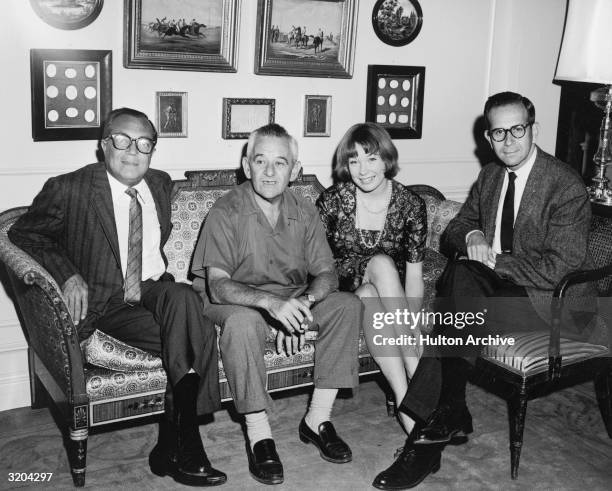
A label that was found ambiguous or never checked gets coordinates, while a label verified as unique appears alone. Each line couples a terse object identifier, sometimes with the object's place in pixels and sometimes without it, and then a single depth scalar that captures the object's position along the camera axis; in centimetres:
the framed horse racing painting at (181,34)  363
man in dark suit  296
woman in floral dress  352
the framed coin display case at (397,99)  444
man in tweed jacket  309
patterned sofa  282
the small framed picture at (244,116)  399
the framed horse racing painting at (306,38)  399
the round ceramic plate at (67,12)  339
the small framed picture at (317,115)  424
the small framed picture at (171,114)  380
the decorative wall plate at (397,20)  436
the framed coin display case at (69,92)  346
